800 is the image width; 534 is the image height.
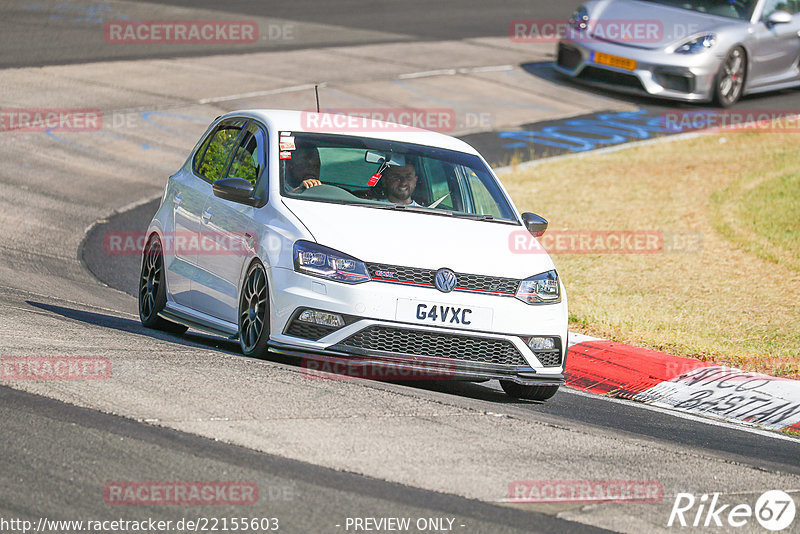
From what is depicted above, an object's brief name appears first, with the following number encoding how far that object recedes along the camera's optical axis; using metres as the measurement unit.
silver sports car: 42.09
